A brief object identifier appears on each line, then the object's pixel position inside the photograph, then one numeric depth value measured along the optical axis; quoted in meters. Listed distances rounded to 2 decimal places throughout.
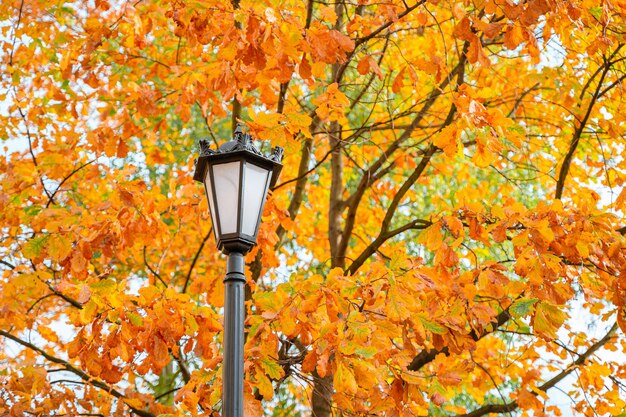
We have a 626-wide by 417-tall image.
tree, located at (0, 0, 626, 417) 4.13
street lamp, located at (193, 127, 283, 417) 3.34
